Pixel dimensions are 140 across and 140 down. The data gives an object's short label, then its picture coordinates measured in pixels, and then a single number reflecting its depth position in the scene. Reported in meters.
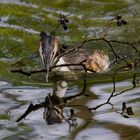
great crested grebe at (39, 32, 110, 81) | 15.70
